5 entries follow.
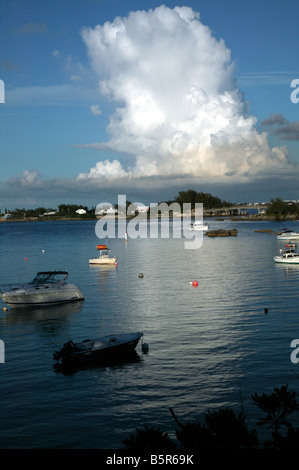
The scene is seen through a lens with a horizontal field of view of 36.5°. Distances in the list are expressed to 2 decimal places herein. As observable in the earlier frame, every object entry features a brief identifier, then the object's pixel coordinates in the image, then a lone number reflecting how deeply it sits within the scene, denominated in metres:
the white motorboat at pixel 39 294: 55.38
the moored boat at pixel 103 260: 96.50
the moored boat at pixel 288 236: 145.25
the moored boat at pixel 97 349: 34.34
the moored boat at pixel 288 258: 88.88
